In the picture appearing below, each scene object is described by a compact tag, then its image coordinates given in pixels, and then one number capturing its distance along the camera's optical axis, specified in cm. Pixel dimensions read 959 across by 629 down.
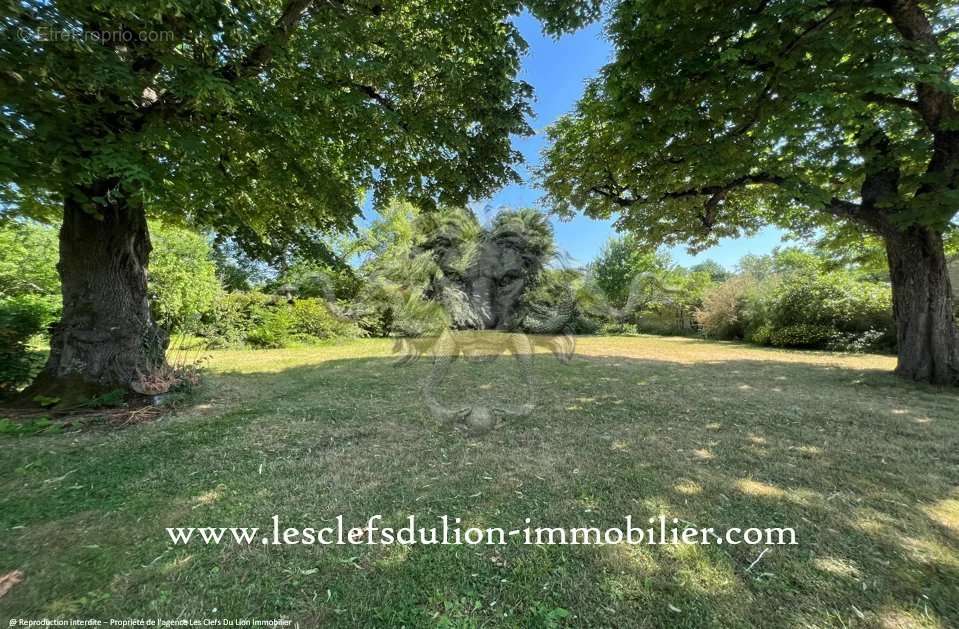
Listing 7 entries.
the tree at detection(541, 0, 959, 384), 456
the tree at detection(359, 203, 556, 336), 925
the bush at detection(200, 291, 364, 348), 1212
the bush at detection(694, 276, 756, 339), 1617
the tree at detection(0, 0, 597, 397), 298
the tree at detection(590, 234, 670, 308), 2805
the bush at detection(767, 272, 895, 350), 1144
